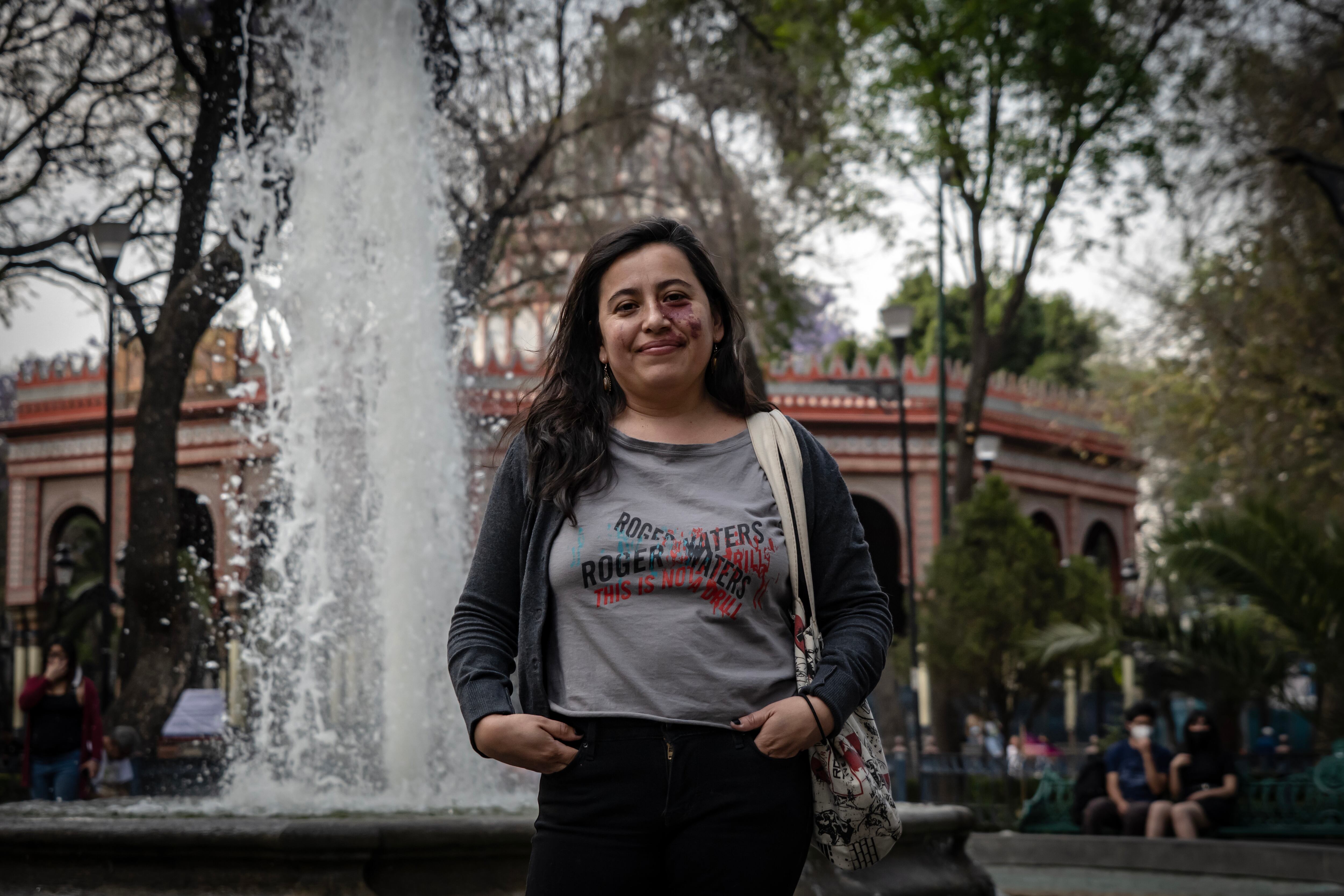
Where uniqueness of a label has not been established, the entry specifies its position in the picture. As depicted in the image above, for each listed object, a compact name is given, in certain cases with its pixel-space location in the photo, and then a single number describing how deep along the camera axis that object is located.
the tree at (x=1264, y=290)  15.62
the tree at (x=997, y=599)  17.12
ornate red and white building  24.38
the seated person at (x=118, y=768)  10.20
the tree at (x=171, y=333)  12.23
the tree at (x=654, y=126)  14.50
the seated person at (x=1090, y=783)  9.28
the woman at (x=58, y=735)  8.94
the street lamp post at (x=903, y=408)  16.92
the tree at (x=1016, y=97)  16.95
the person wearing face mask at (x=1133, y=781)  8.77
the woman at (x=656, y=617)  1.91
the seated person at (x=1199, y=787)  8.55
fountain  6.49
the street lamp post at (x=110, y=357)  12.80
